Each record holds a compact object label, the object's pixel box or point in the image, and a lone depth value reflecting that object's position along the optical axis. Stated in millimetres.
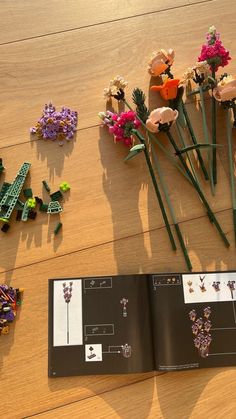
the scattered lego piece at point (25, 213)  994
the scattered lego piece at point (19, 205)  1004
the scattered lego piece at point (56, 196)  1015
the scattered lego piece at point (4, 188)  1006
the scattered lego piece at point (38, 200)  1010
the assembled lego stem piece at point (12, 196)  992
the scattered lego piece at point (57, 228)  996
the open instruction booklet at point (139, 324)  924
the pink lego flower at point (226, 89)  991
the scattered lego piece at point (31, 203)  1001
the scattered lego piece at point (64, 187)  1020
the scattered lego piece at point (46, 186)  1022
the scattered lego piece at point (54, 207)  1005
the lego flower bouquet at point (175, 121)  1002
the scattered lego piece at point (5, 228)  989
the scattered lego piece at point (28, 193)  1012
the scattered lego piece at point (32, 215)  999
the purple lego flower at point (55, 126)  1054
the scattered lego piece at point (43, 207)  1004
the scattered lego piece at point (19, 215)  1001
